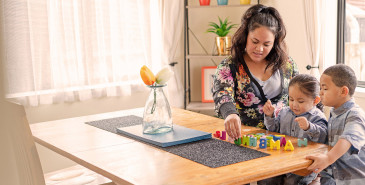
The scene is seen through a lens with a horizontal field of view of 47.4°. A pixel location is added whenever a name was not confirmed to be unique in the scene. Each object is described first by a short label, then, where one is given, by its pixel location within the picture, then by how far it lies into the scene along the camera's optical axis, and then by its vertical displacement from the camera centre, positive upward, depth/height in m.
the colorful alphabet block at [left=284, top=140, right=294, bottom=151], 1.67 -0.42
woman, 2.19 -0.14
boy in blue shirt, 1.54 -0.36
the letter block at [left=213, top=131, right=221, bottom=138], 1.92 -0.41
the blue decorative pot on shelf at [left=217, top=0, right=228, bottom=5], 3.83 +0.39
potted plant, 3.84 +0.06
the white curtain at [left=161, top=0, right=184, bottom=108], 3.91 +0.10
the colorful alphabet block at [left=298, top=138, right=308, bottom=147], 1.72 -0.41
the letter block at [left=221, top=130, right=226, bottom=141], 1.87 -0.40
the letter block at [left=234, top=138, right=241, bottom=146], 1.77 -0.41
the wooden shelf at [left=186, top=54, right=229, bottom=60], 3.80 -0.10
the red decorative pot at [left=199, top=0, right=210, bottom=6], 3.88 +0.40
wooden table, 1.37 -0.43
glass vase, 1.88 -0.30
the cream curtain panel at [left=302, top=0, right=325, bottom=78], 3.49 +0.09
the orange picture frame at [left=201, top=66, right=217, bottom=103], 4.05 -0.34
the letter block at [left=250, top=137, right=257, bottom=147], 1.74 -0.41
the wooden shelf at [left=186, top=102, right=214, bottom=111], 3.90 -0.57
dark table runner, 1.54 -0.42
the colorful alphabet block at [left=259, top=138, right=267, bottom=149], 1.71 -0.41
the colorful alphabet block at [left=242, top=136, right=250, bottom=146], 1.76 -0.41
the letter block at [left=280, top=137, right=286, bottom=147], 1.74 -0.41
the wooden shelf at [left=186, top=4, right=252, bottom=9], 3.79 +0.35
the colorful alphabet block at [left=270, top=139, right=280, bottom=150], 1.69 -0.41
